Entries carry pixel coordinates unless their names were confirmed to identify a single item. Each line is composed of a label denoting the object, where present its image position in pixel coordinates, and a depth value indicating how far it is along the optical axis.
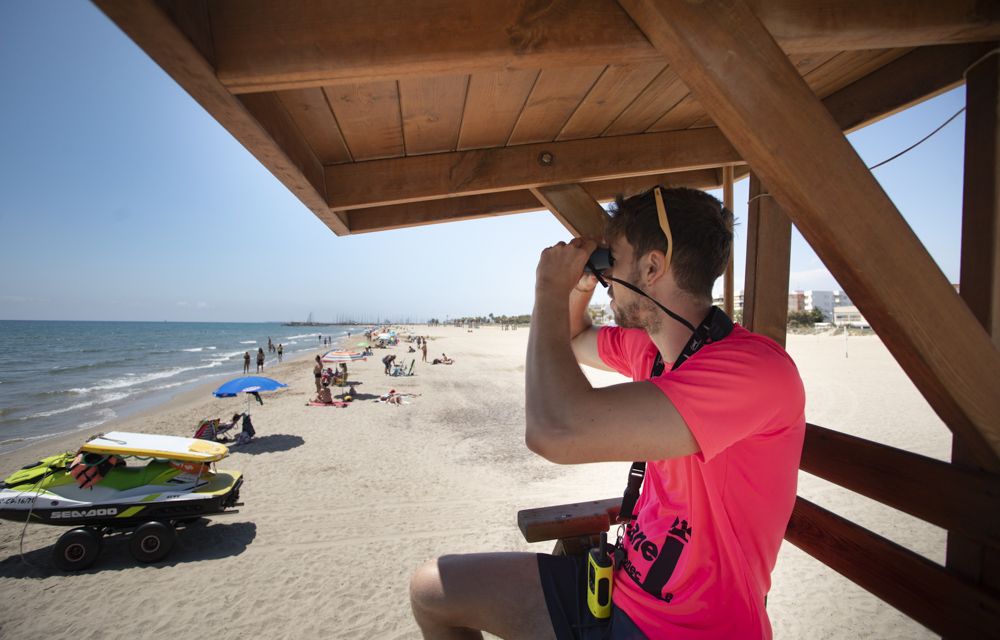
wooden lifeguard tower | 1.09
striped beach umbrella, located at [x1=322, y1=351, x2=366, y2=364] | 20.12
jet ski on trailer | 5.52
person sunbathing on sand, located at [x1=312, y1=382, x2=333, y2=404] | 15.80
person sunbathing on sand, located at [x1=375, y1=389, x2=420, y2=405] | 16.19
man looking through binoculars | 1.16
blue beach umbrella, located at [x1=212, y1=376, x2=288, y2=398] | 11.32
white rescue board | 5.71
